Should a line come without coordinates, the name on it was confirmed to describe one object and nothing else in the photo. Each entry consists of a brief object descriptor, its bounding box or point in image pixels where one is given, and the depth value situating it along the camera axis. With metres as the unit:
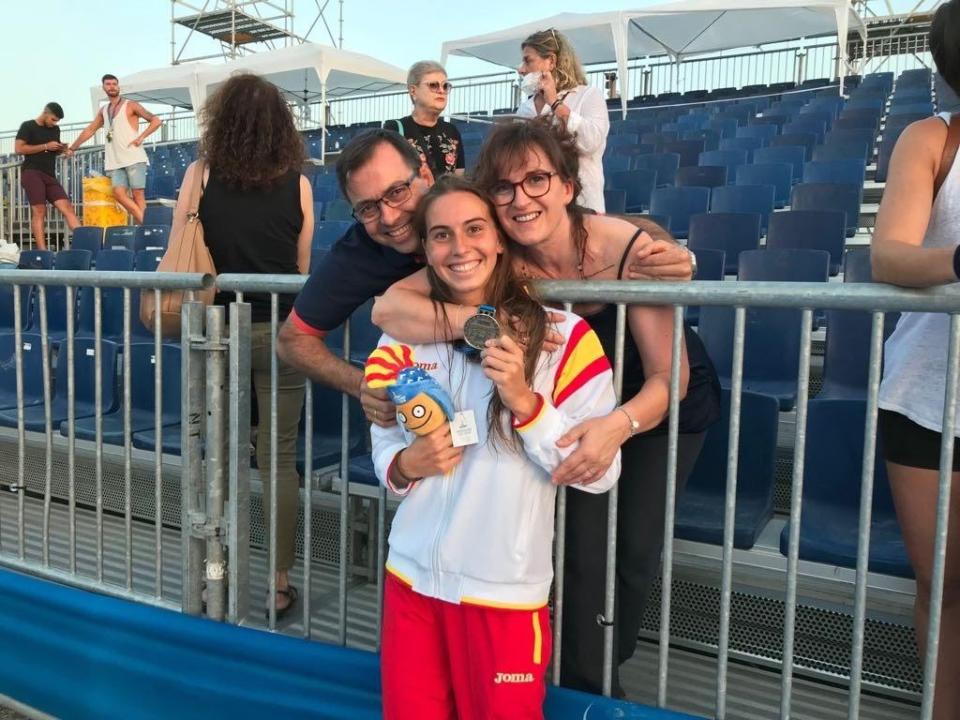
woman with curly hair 2.74
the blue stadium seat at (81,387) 3.78
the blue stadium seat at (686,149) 9.11
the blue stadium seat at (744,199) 6.54
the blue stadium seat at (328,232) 6.56
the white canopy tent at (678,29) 14.20
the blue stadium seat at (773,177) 7.32
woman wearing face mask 4.04
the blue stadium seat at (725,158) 8.52
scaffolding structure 21.89
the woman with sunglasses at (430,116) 3.94
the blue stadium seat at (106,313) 5.32
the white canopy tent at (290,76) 14.91
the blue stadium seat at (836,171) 7.04
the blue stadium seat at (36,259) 7.24
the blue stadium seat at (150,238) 7.53
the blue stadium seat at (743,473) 2.52
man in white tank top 9.20
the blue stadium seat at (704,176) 7.59
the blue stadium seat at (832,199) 5.95
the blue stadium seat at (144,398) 3.58
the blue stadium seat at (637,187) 7.75
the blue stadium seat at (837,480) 2.35
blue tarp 2.23
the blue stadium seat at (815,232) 5.00
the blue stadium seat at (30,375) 4.25
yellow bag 10.11
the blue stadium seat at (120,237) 7.78
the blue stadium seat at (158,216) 8.71
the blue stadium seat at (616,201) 6.98
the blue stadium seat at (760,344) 3.48
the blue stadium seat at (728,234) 5.36
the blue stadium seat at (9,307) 5.81
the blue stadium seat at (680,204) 6.72
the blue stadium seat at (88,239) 8.13
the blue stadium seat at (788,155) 7.93
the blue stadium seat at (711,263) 4.48
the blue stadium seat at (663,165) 8.45
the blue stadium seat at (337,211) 7.97
